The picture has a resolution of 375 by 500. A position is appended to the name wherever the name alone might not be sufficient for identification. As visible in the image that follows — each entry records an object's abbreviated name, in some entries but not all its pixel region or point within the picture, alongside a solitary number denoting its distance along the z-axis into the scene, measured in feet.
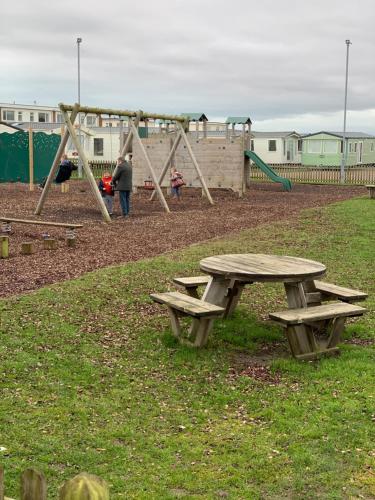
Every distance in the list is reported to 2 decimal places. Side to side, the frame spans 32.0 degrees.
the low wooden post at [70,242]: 41.14
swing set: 55.72
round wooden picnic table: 20.98
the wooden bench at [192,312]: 20.54
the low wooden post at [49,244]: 39.75
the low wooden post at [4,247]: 37.01
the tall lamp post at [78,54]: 126.93
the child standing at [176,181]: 78.95
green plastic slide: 99.04
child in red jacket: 57.41
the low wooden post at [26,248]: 38.27
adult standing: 57.31
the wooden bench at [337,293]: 23.32
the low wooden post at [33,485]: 7.23
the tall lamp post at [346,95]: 122.16
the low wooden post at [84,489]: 6.81
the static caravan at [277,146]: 197.47
